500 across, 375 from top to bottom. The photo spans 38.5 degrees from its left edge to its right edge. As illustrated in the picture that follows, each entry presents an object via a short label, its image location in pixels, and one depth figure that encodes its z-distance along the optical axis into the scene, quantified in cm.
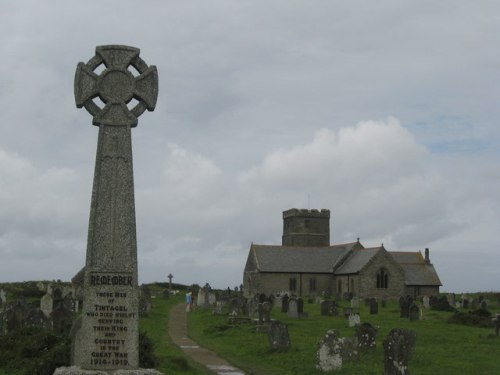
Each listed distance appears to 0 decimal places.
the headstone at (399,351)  1331
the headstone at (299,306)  3346
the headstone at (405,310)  3384
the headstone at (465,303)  4649
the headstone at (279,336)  1934
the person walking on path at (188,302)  4153
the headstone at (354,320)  2707
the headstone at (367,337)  1855
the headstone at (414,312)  3164
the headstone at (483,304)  4281
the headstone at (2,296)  3838
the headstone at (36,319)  2016
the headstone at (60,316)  1924
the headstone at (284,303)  3850
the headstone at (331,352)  1623
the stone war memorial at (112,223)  938
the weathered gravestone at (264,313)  2721
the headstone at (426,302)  4464
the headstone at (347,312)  3344
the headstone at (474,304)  4432
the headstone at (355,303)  4282
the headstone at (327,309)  3488
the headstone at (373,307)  3678
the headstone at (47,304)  2834
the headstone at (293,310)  3303
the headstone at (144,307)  3392
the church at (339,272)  6625
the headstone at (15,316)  2083
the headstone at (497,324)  2462
